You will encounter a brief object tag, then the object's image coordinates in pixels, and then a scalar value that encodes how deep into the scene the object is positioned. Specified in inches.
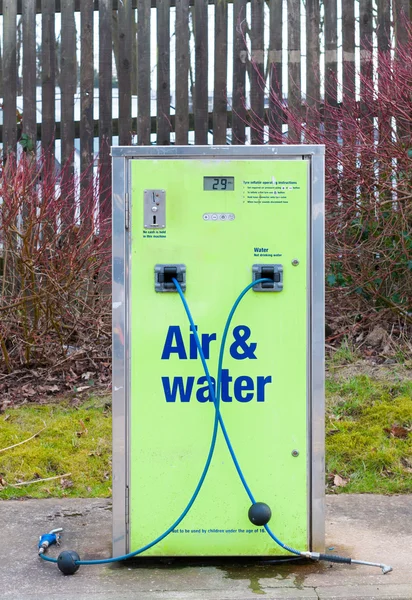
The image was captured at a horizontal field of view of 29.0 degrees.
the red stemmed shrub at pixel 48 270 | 229.3
